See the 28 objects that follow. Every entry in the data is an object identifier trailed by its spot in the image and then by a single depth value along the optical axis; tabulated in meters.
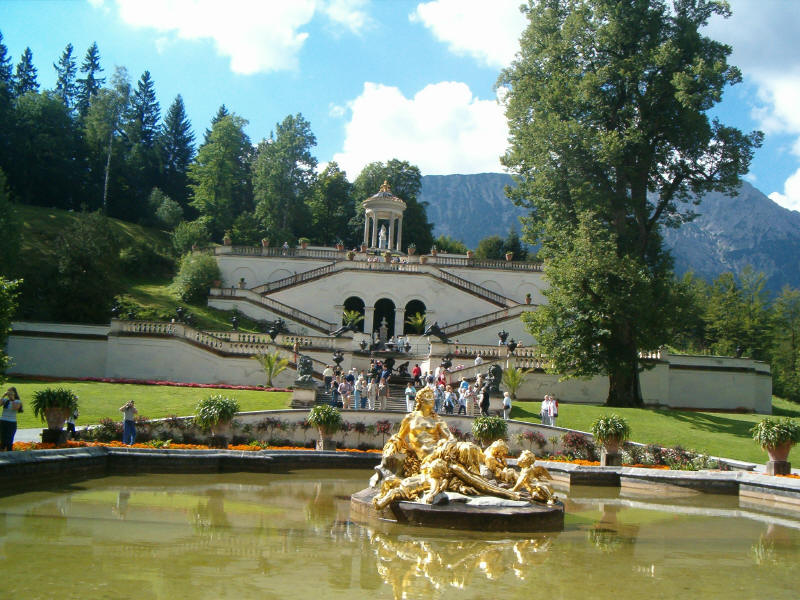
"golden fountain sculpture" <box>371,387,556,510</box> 11.83
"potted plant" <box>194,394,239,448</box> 19.45
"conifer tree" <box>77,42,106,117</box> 80.35
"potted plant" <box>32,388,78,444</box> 17.08
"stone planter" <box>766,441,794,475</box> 17.72
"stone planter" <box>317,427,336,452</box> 20.41
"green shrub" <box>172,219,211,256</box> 55.84
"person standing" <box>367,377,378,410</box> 26.95
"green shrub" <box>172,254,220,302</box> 45.81
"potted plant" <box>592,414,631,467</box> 19.58
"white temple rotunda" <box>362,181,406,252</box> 55.56
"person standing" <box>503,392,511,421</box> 24.95
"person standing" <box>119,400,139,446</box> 18.61
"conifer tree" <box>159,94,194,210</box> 75.50
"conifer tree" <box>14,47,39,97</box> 73.62
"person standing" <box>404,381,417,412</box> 26.80
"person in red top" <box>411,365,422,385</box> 32.00
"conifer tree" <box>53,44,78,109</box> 79.38
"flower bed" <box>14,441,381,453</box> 16.08
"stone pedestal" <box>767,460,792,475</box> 17.78
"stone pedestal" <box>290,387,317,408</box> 25.19
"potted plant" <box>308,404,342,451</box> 20.34
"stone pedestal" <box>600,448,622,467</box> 19.73
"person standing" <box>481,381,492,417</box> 25.58
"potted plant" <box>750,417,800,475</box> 17.66
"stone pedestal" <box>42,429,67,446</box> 17.05
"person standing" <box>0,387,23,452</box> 15.18
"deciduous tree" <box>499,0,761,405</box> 28.95
